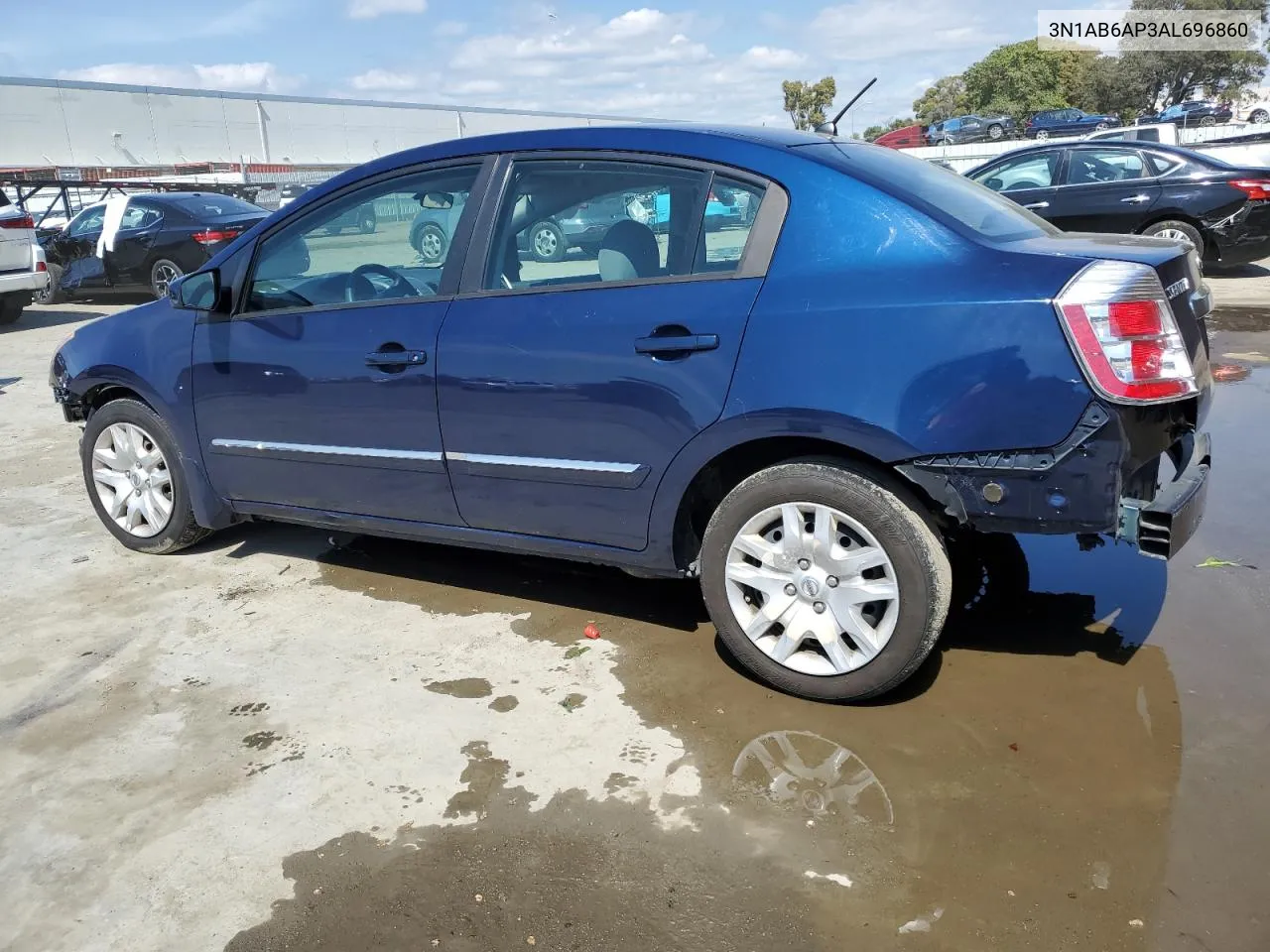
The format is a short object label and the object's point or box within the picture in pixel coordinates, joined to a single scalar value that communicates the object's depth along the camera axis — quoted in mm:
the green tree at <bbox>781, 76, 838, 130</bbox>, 90562
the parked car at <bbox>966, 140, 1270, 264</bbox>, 10367
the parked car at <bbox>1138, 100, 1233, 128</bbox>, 36094
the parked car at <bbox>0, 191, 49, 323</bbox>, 12445
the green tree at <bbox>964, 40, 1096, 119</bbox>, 70625
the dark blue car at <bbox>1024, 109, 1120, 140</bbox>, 38588
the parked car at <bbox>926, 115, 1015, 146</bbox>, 41253
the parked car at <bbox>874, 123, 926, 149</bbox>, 40384
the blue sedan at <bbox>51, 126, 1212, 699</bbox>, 2795
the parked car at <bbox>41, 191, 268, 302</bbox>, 13609
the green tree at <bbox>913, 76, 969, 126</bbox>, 90688
